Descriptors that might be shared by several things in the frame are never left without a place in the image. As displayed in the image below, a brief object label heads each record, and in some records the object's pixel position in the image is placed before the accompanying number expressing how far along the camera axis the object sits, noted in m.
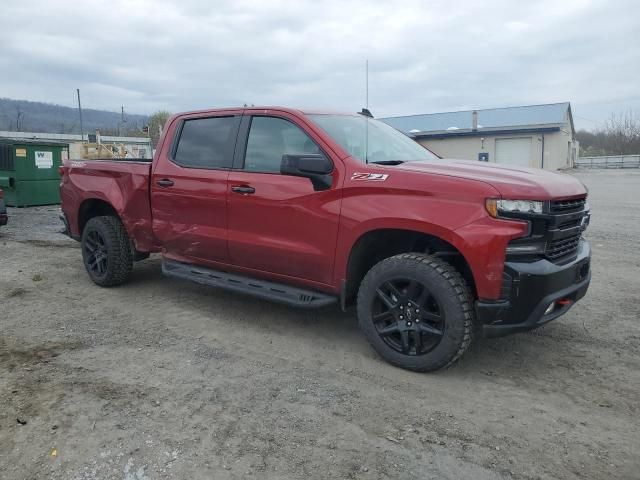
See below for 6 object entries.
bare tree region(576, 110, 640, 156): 61.47
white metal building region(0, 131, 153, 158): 30.70
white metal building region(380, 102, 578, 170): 36.91
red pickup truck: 3.38
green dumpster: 13.74
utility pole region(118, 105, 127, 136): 56.85
